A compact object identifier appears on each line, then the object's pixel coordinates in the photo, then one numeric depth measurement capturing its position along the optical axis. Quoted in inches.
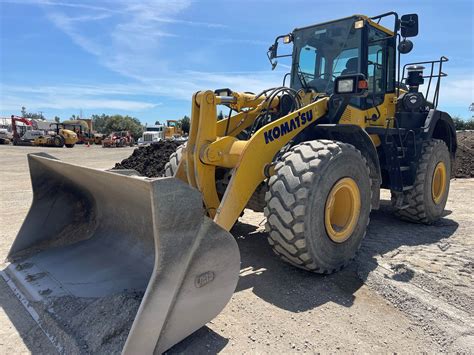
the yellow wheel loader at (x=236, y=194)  92.2
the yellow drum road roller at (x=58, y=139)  1247.5
